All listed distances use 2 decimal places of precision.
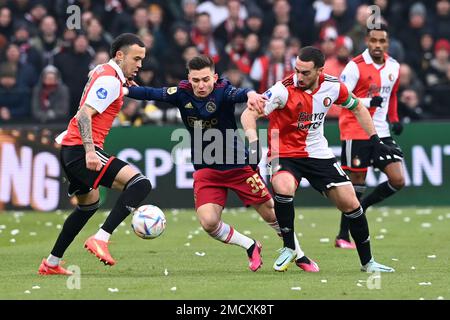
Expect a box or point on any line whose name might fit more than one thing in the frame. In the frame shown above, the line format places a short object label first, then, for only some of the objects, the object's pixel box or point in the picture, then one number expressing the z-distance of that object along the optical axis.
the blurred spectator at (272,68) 19.66
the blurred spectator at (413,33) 21.25
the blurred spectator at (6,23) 21.42
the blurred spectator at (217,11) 21.72
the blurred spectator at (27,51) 20.88
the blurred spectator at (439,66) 20.69
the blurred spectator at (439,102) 19.61
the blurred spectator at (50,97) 19.53
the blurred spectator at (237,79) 19.14
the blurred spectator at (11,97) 19.75
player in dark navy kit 11.12
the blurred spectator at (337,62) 18.92
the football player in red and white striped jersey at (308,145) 10.91
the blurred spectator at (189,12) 21.73
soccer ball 10.88
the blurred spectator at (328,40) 19.73
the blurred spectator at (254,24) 21.30
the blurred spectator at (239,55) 20.48
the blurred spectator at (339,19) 21.11
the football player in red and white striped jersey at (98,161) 10.73
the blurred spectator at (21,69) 20.66
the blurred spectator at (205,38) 20.81
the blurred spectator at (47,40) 20.95
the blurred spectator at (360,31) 20.28
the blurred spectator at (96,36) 20.53
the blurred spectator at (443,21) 21.56
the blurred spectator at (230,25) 21.34
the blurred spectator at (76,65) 20.02
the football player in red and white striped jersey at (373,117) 13.77
